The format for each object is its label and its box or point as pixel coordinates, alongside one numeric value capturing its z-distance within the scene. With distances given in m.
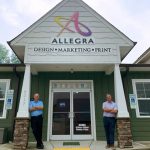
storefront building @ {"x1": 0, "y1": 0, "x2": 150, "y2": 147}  7.95
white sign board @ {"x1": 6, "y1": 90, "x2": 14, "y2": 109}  8.43
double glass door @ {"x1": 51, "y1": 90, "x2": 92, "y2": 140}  8.69
